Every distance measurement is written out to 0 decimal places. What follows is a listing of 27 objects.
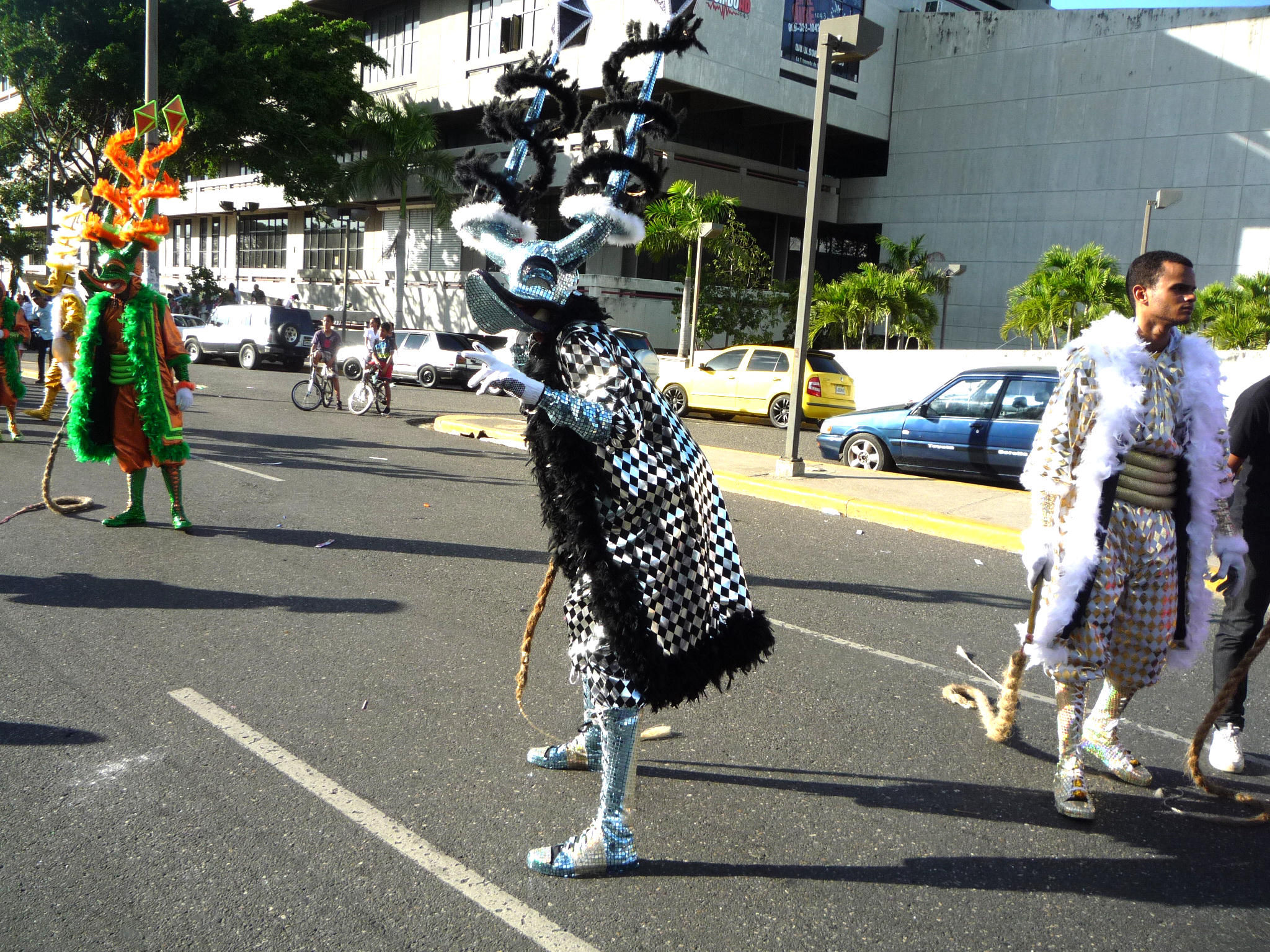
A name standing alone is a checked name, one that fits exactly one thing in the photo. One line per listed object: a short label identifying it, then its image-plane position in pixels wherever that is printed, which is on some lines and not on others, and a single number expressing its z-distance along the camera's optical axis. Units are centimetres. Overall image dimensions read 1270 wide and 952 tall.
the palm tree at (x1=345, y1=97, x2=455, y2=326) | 3262
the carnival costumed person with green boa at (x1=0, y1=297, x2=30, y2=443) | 1137
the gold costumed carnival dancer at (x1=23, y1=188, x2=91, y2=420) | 742
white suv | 2827
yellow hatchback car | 1842
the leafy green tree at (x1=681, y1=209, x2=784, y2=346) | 2845
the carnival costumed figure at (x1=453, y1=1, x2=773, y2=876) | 290
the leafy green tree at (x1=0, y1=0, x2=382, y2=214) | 2803
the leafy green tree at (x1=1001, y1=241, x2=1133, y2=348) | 2378
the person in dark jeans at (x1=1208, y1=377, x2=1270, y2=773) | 390
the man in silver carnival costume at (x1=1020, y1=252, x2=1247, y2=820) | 341
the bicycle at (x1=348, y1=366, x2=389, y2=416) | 1691
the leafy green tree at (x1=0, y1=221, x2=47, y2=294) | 4781
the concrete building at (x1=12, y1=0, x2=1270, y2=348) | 3080
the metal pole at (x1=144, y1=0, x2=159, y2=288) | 1622
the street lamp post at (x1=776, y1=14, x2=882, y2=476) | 1074
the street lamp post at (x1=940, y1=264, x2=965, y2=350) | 2759
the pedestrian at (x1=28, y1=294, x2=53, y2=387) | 1614
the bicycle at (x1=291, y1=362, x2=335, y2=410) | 1695
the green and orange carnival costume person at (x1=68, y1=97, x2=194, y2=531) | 708
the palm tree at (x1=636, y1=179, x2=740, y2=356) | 2581
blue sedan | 1098
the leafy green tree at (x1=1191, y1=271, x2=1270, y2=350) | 2228
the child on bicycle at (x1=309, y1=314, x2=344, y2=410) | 1705
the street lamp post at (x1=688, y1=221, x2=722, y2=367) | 2202
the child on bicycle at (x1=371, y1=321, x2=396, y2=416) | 1662
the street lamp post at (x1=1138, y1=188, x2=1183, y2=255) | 1994
